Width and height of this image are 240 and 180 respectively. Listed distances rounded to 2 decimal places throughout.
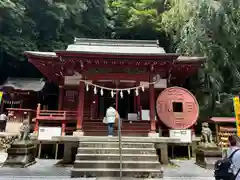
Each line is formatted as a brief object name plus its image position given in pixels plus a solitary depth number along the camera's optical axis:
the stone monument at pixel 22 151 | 7.48
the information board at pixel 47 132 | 9.78
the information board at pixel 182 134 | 9.89
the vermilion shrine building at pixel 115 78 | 9.47
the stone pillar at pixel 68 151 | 8.29
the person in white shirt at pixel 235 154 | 3.73
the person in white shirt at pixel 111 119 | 8.91
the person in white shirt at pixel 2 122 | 14.94
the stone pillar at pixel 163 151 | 8.51
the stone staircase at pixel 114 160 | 6.55
